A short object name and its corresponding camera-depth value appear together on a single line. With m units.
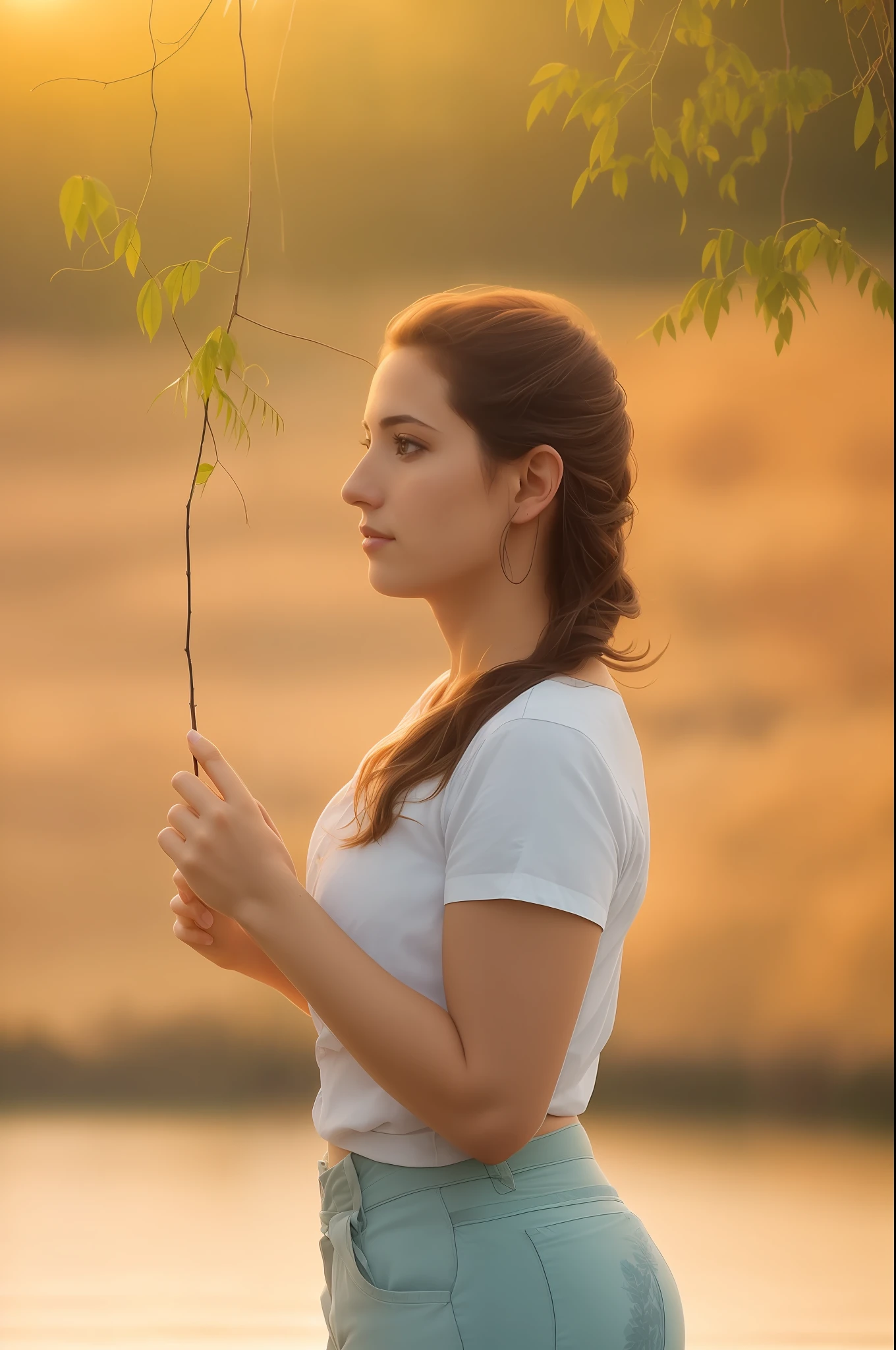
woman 4.45
